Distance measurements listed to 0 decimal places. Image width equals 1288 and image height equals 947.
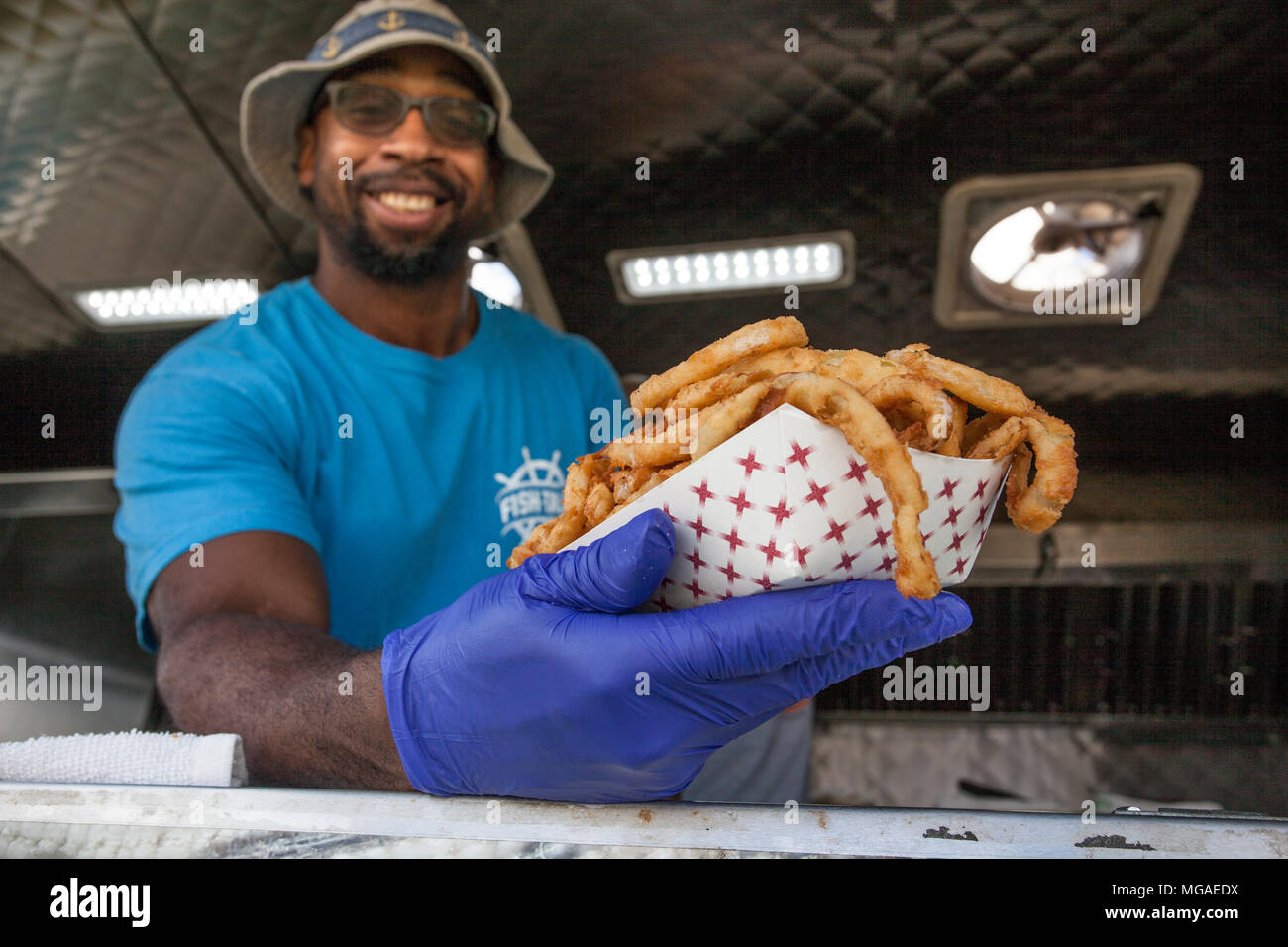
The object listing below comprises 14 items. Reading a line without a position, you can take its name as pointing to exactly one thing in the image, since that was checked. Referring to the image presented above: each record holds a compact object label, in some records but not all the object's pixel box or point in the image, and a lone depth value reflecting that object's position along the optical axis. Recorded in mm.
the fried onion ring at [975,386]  366
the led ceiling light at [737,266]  1008
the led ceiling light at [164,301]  1056
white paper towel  421
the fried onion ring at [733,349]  371
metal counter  326
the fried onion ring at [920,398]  336
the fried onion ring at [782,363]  367
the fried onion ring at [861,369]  359
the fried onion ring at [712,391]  369
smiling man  373
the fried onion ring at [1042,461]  362
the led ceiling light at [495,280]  1041
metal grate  1073
